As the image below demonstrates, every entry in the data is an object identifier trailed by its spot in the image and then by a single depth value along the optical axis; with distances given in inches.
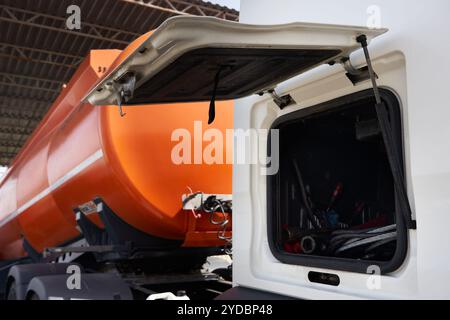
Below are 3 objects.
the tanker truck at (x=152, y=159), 58.9
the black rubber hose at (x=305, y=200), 80.9
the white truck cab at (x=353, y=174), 49.2
